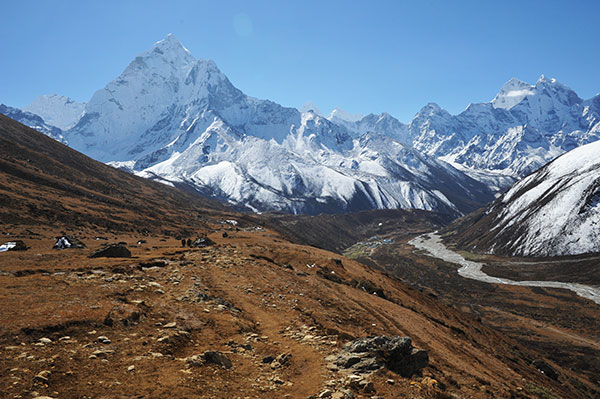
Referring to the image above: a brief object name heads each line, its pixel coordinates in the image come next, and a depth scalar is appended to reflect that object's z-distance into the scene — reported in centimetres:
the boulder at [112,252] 3422
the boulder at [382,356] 1509
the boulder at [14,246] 3581
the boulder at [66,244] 4144
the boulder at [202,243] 5175
